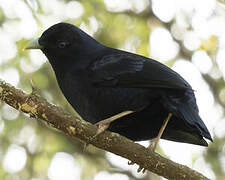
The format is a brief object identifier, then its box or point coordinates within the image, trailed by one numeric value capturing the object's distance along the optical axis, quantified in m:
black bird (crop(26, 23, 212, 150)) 9.45
